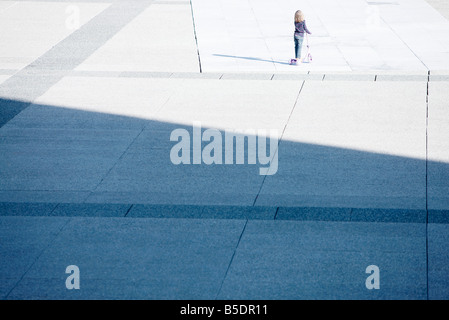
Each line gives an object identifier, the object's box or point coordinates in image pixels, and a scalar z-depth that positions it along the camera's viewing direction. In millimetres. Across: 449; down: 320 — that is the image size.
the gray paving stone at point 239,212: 18797
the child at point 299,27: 33281
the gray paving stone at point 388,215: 18469
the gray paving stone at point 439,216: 18328
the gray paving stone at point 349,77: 32406
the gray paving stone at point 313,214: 18655
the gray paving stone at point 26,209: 19125
